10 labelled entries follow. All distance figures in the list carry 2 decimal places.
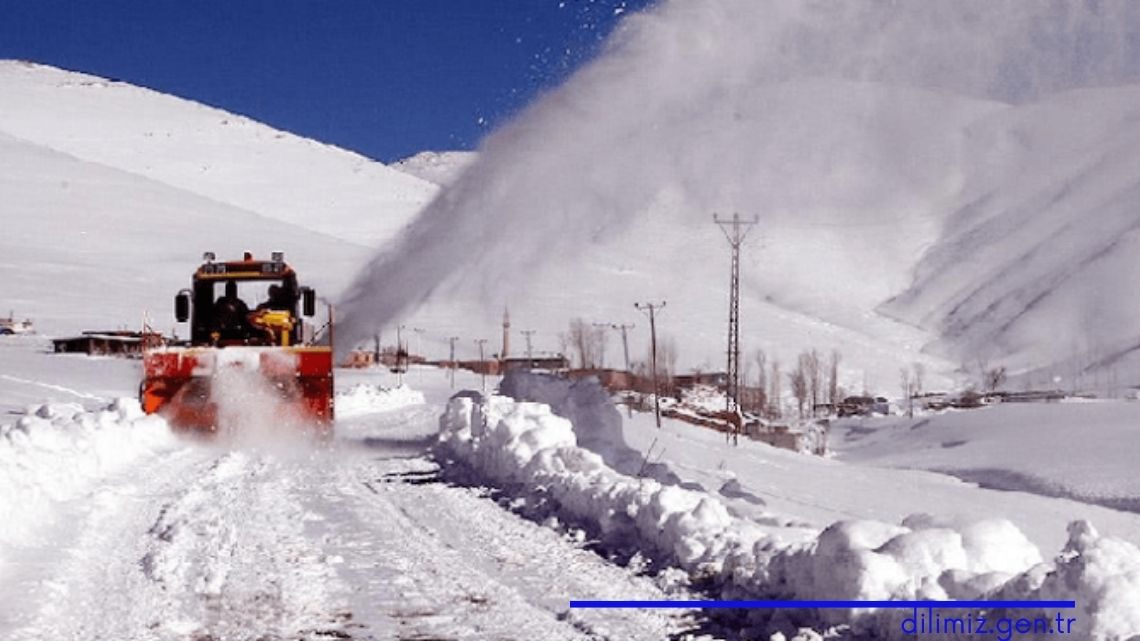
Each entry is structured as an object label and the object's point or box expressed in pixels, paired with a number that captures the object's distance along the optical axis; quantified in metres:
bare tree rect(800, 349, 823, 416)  132.38
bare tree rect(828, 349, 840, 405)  124.69
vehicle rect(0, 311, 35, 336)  90.38
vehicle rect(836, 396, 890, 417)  93.75
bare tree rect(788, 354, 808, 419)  120.06
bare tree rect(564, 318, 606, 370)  119.99
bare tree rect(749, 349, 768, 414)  105.06
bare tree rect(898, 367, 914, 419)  142.89
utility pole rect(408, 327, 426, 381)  114.88
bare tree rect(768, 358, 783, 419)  114.66
